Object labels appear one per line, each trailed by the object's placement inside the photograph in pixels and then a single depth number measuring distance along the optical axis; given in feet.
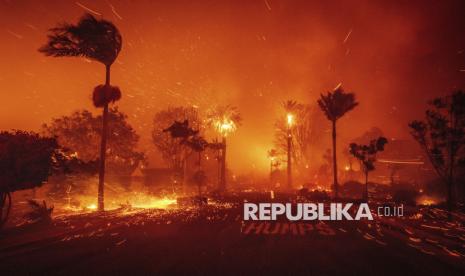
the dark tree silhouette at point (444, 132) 83.97
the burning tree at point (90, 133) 179.52
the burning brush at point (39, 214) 61.62
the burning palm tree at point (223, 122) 216.19
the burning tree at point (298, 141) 293.02
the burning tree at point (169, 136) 227.40
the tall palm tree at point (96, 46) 89.05
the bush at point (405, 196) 131.59
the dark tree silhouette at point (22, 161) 54.19
